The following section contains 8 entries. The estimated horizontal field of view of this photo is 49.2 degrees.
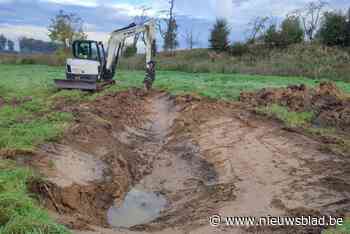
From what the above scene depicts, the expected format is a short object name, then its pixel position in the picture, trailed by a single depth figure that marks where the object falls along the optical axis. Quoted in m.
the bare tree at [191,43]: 51.35
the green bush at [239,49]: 40.62
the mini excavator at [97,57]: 15.97
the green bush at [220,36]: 42.25
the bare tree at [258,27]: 44.62
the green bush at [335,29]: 36.50
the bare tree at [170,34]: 50.06
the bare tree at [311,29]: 43.53
